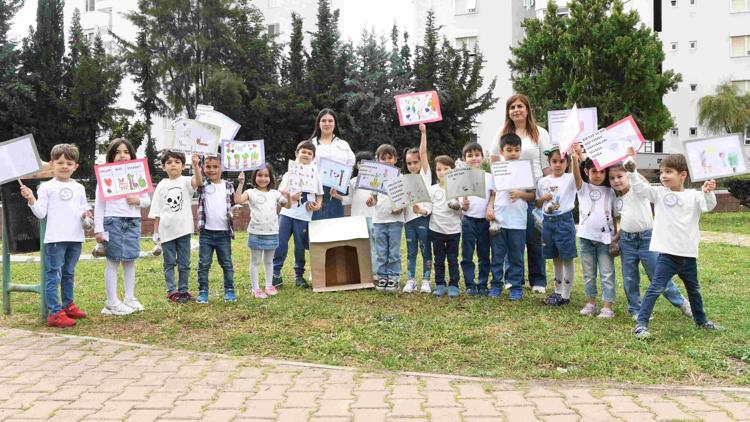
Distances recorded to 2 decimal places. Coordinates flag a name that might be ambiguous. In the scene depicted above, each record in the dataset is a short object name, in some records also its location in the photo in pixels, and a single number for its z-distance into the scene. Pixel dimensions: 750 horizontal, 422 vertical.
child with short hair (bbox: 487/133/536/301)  7.01
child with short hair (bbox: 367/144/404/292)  7.66
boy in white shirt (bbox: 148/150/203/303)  6.93
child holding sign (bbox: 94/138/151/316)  6.60
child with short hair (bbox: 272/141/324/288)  7.66
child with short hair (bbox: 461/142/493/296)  7.21
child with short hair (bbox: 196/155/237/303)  7.06
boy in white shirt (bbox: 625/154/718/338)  5.51
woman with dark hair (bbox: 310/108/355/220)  7.98
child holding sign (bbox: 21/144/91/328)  6.29
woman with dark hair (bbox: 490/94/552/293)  7.12
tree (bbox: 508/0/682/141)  23.75
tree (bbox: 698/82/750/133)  32.53
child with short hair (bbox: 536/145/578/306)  6.65
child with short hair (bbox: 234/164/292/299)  7.31
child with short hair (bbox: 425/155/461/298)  7.37
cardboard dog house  7.64
